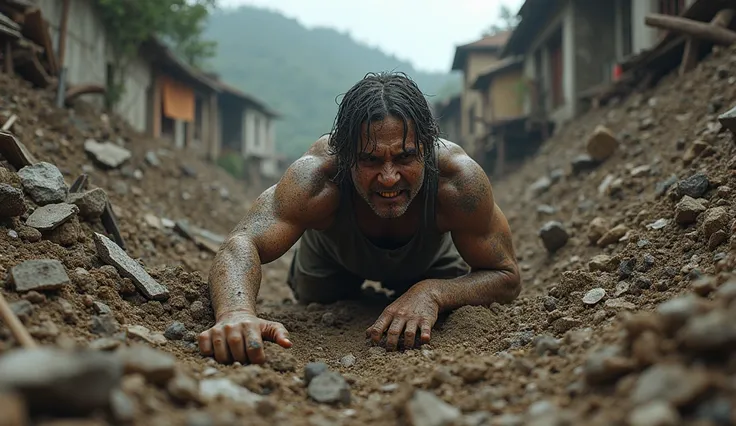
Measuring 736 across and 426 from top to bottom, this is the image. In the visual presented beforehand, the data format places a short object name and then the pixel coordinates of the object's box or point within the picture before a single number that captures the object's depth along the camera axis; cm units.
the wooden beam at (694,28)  538
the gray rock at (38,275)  203
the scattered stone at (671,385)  113
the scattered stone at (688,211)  290
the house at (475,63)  1681
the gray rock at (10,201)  258
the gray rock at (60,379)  104
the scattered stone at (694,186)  309
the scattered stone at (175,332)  231
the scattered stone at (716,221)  255
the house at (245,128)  1873
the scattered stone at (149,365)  138
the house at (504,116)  1309
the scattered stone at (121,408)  116
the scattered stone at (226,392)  152
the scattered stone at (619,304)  228
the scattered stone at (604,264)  294
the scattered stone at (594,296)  255
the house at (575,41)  845
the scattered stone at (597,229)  393
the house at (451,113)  1977
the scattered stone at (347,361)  240
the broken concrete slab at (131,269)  261
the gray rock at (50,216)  269
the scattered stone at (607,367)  134
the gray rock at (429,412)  137
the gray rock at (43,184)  292
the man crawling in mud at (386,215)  260
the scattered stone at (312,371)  192
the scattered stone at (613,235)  363
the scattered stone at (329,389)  175
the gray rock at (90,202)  312
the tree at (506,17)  2344
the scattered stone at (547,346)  188
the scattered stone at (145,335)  210
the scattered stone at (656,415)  108
